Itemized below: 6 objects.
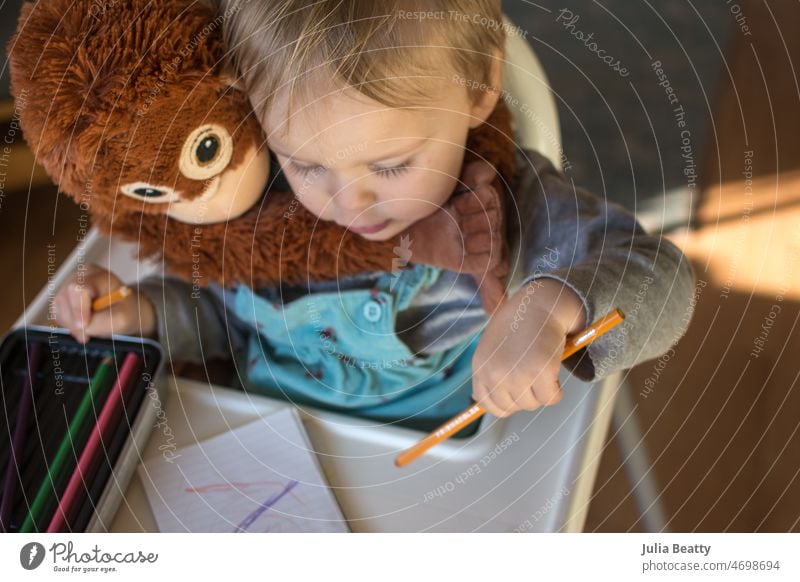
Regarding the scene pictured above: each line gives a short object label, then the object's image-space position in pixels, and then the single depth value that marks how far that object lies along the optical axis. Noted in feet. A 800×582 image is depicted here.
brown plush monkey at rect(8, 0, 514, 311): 1.12
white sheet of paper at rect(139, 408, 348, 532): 1.33
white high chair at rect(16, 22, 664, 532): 1.34
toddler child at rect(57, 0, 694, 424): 1.16
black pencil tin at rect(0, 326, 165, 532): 1.28
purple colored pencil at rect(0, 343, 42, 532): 1.26
